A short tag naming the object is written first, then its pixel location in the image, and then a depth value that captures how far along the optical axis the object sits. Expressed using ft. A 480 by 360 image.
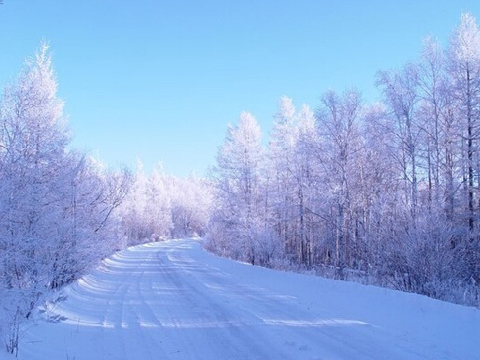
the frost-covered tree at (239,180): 100.12
